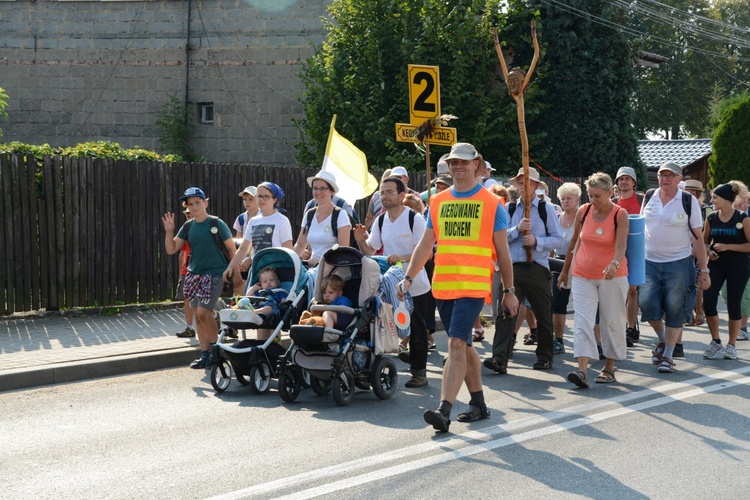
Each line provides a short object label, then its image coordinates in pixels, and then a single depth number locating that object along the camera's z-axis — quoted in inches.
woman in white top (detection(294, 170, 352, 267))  374.9
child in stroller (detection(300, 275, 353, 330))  332.4
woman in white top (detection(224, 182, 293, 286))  397.1
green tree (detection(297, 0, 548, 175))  847.1
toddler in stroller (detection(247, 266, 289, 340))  349.1
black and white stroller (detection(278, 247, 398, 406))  323.3
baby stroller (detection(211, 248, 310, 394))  343.0
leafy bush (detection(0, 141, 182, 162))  595.9
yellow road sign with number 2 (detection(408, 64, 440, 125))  501.0
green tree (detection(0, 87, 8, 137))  853.4
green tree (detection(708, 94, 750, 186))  1246.3
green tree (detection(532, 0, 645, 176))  913.5
